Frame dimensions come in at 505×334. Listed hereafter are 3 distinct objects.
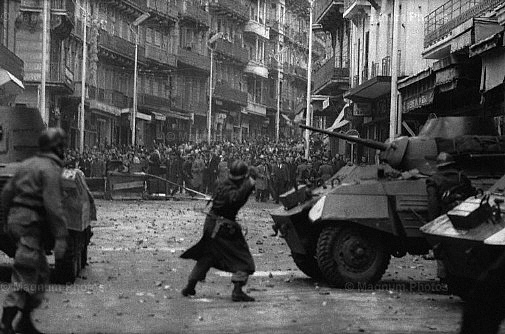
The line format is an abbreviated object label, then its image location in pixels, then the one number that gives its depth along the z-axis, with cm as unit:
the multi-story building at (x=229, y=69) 8838
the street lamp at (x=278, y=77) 9519
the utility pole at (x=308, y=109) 5612
